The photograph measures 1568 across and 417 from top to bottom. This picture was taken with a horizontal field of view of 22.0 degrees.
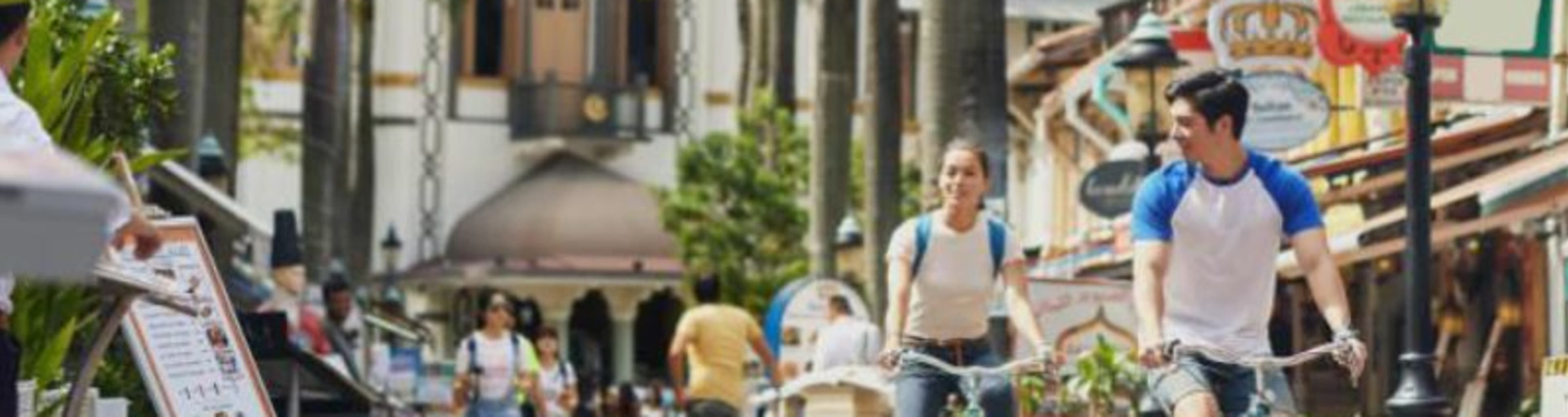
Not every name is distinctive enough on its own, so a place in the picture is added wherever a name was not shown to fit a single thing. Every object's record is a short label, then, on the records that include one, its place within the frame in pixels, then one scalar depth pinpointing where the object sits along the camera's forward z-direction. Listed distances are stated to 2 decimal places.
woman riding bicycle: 13.88
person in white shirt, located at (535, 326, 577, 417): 27.52
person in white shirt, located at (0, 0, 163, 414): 7.69
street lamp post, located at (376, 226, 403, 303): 67.12
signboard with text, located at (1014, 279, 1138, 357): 23.66
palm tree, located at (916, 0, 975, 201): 24.80
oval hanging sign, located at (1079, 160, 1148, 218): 28.69
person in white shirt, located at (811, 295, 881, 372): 25.05
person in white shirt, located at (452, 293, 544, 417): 24.14
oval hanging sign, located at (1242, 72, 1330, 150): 26.75
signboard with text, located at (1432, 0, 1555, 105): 25.45
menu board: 12.02
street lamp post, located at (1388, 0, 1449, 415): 19.91
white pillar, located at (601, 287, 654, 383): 69.56
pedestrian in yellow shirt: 22.03
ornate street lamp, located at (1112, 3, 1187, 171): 23.83
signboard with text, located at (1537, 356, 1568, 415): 16.72
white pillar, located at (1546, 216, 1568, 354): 25.59
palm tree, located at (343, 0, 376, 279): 56.31
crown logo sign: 27.52
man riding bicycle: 11.41
